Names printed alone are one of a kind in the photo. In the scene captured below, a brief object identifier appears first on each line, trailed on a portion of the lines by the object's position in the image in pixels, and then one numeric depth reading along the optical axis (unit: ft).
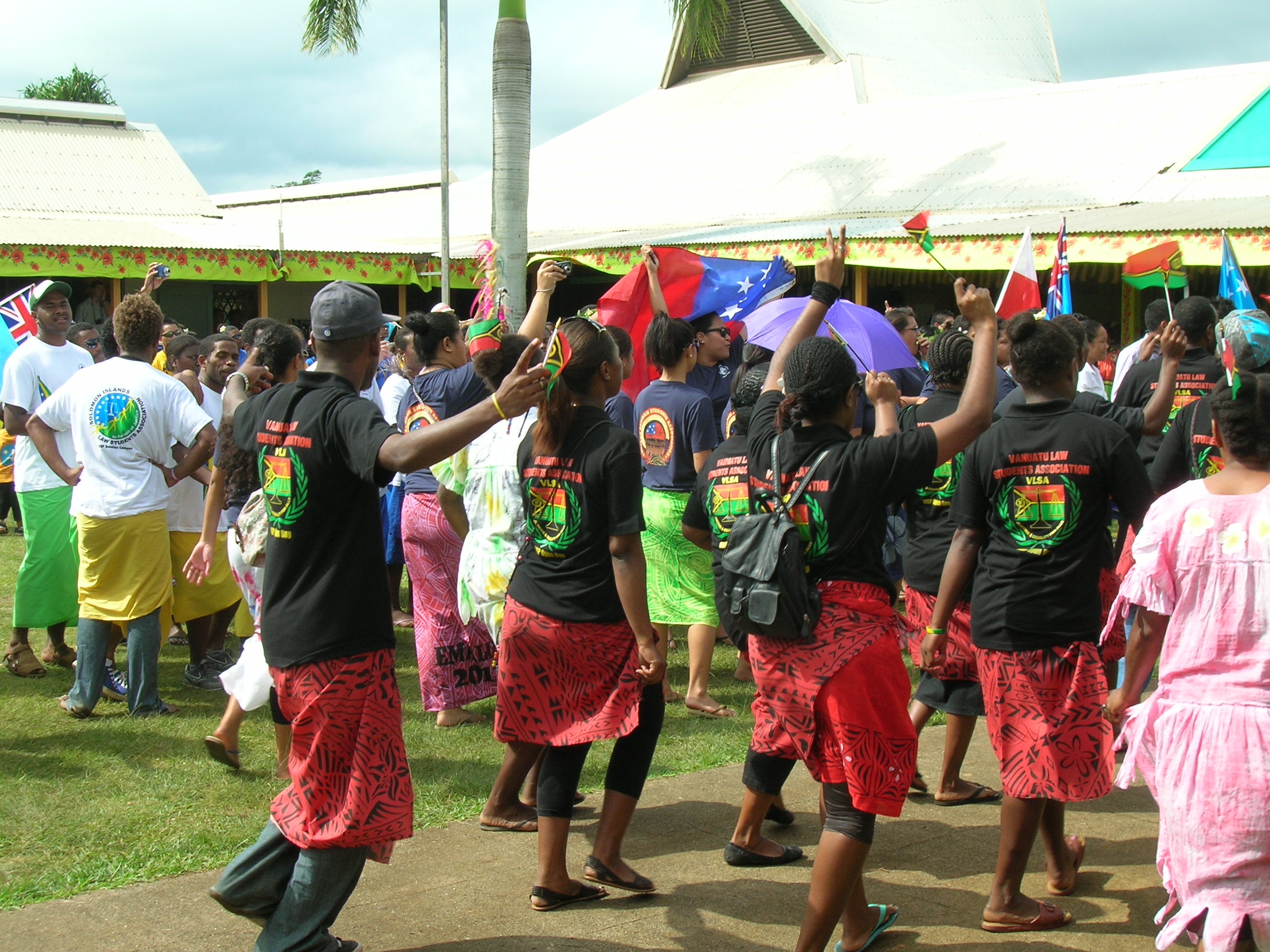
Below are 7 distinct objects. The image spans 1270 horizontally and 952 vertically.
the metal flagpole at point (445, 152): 63.26
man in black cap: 10.46
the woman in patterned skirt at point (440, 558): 19.60
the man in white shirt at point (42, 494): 21.97
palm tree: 42.06
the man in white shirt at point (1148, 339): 21.74
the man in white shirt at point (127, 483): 19.30
